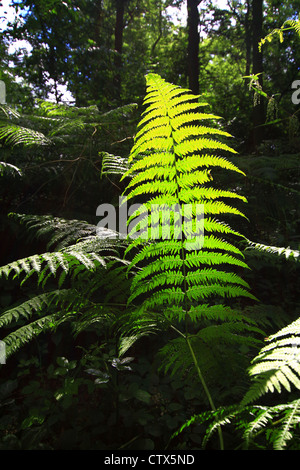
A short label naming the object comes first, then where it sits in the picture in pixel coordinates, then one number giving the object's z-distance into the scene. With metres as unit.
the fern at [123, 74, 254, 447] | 1.10
